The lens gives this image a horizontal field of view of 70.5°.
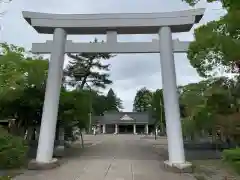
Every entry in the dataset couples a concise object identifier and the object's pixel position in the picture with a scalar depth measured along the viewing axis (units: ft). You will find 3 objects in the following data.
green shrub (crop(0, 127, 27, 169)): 17.20
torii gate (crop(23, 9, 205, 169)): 18.49
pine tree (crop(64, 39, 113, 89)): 62.56
